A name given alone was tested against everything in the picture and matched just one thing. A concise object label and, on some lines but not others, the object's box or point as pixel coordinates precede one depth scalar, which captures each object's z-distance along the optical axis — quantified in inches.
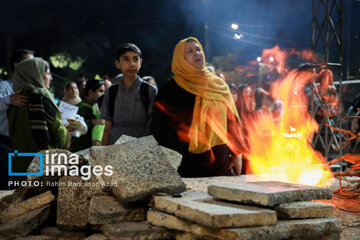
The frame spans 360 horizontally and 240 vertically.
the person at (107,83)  300.6
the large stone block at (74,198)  94.6
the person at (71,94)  253.4
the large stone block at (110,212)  88.1
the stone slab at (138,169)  88.4
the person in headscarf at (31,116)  164.7
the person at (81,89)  305.1
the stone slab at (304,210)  81.3
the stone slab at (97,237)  85.5
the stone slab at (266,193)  80.6
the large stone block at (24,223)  88.4
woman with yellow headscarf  162.1
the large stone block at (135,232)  81.5
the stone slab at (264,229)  71.8
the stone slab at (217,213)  71.8
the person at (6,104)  165.9
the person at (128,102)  167.8
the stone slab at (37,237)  88.1
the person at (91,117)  221.8
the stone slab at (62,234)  91.0
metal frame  237.9
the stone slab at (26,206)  98.3
